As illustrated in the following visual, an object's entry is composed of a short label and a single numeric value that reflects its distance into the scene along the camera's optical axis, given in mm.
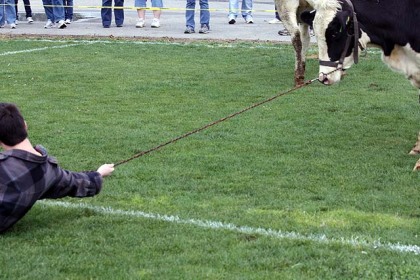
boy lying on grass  11424
